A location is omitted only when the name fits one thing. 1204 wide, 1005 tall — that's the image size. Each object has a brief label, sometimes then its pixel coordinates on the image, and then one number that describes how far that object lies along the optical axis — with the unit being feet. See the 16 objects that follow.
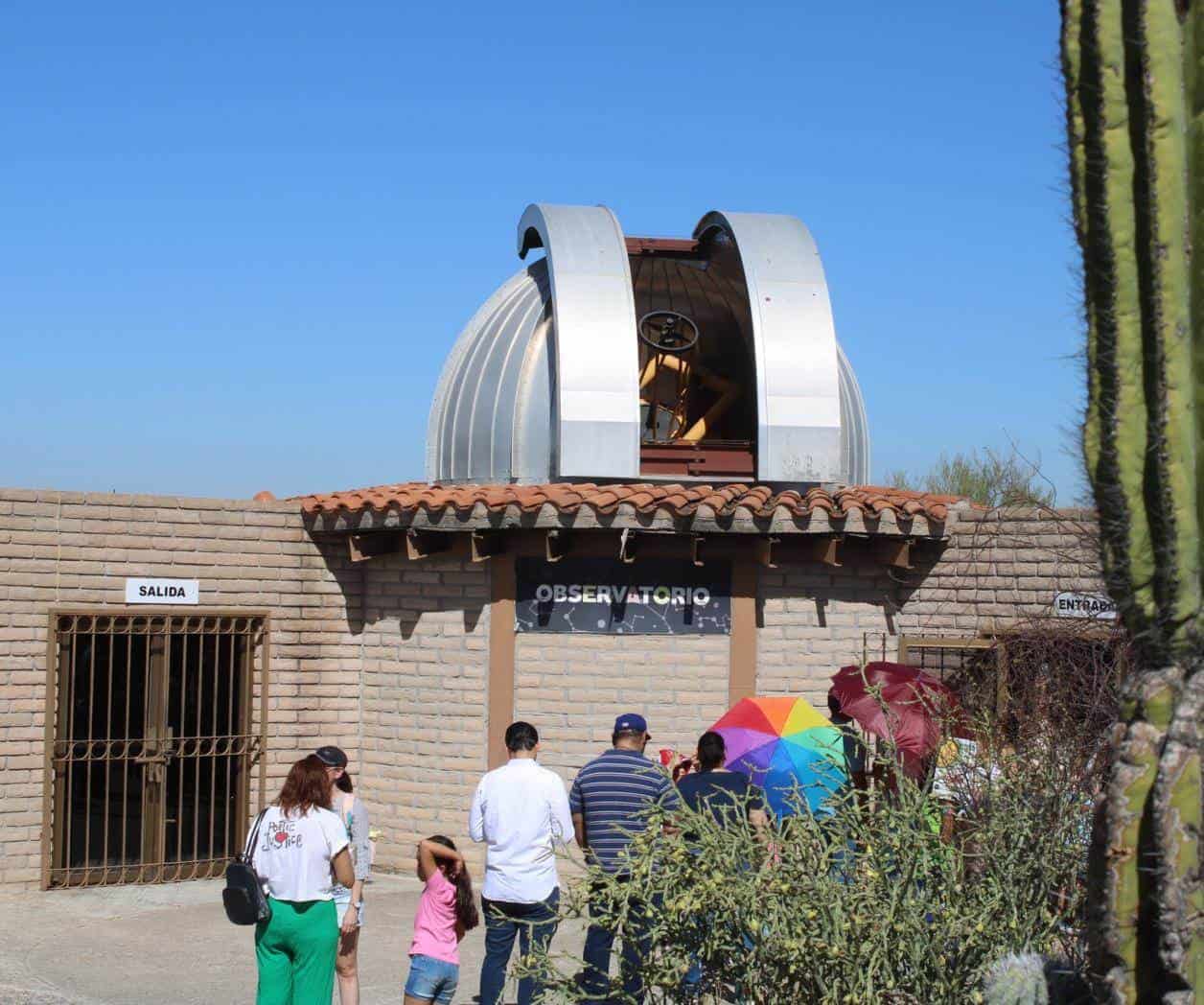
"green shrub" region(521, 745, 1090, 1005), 18.45
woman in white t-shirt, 23.34
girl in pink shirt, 24.62
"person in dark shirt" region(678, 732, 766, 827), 24.77
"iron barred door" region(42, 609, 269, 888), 40.96
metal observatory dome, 42.78
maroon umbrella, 26.68
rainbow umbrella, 30.48
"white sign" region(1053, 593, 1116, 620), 39.58
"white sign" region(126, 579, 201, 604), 42.01
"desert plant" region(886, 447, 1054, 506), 94.69
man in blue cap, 25.80
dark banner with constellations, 41.60
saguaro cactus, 14.78
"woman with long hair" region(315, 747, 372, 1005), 25.79
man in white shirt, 25.20
